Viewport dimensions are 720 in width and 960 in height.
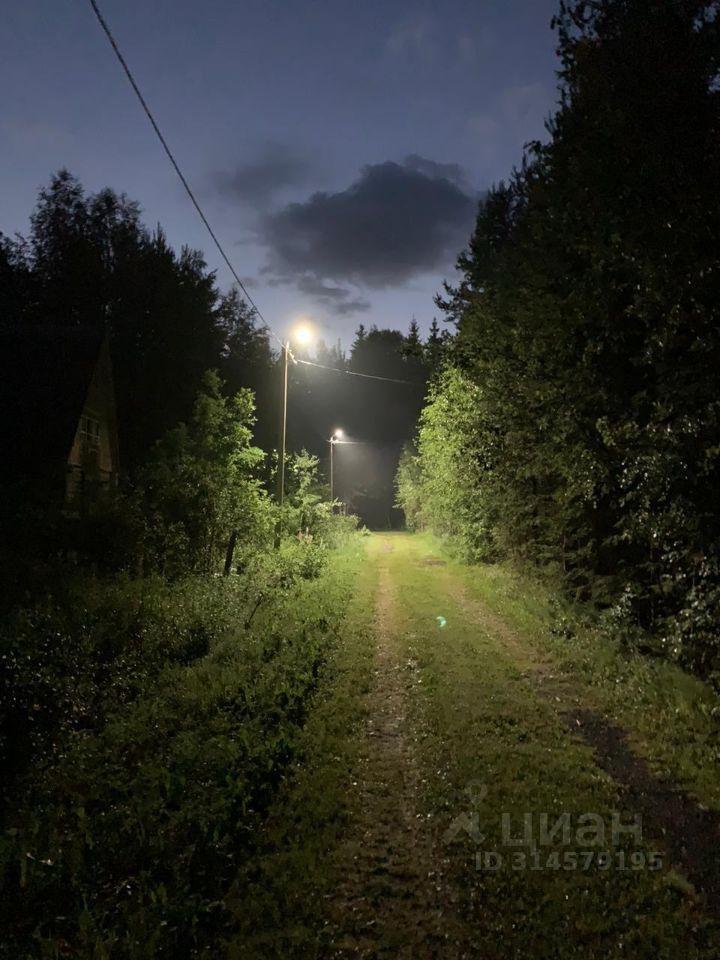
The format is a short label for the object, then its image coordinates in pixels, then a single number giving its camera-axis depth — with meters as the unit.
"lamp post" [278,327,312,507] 19.91
